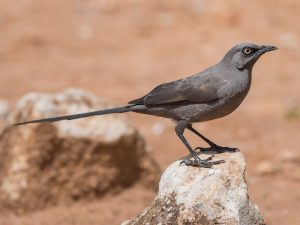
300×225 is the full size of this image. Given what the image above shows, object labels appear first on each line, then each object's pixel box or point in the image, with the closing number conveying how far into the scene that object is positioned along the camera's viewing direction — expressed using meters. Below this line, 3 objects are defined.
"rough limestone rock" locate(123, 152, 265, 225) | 10.77
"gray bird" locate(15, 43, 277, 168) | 12.08
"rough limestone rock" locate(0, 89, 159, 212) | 16.08
